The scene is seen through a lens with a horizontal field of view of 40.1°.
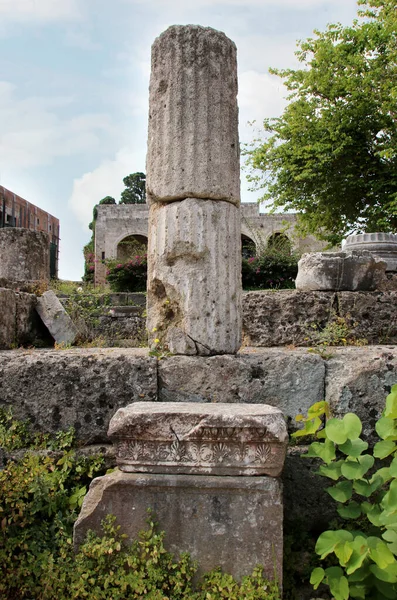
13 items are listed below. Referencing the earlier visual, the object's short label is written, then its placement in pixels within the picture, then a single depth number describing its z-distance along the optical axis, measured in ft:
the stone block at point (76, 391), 11.79
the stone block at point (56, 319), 18.11
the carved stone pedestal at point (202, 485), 8.94
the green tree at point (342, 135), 54.90
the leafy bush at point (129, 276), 57.77
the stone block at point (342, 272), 18.13
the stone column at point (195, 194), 12.10
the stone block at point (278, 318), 16.07
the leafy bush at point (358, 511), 8.24
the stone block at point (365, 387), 11.54
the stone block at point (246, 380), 11.78
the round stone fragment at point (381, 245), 26.43
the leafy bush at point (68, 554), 8.82
